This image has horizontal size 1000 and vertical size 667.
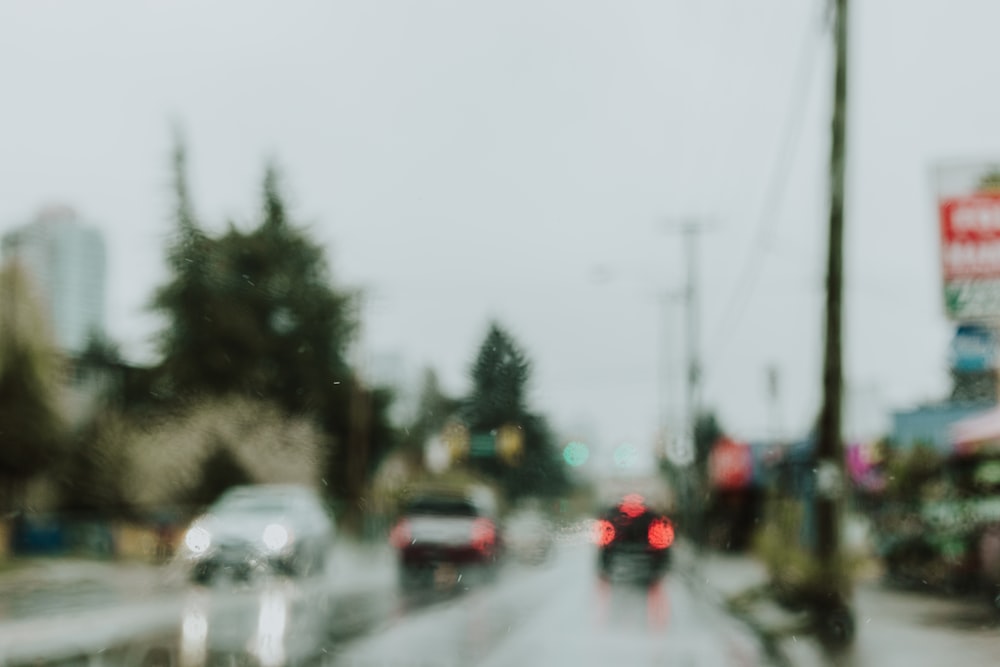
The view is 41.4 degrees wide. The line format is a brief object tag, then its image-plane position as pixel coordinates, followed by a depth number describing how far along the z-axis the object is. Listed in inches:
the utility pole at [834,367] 655.8
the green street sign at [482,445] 1796.9
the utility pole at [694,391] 1836.9
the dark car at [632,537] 1277.1
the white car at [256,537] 915.4
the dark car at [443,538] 1105.4
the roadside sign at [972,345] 500.1
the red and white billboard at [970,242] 458.9
